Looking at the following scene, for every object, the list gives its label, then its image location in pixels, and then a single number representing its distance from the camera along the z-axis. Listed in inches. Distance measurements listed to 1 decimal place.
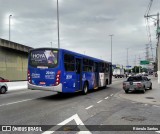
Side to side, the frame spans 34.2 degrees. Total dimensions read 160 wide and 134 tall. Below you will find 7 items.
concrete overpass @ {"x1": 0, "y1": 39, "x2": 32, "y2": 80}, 1518.2
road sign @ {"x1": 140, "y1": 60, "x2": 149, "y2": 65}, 4666.1
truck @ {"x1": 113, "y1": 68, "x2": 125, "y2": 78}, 3395.7
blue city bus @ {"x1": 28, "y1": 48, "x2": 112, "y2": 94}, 627.5
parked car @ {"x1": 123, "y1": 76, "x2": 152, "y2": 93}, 871.1
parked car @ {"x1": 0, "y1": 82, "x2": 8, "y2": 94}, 839.7
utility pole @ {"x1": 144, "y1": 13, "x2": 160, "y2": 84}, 1460.4
